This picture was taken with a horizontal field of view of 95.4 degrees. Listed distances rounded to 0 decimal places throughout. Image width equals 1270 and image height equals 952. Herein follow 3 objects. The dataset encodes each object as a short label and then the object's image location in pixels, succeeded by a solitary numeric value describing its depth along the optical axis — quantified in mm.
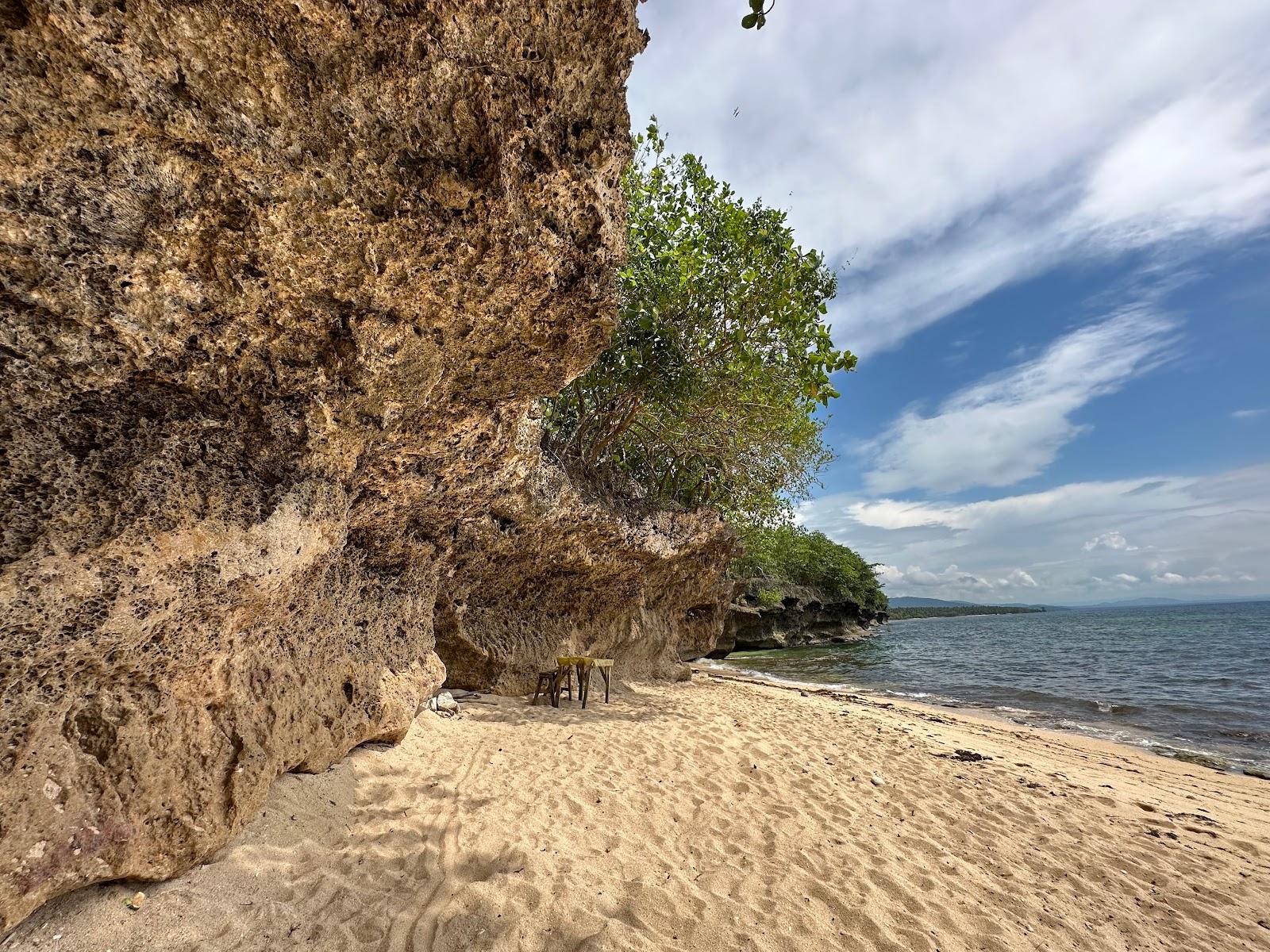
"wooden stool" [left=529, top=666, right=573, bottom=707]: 10188
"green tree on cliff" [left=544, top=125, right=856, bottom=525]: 9820
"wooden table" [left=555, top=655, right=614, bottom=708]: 9984
